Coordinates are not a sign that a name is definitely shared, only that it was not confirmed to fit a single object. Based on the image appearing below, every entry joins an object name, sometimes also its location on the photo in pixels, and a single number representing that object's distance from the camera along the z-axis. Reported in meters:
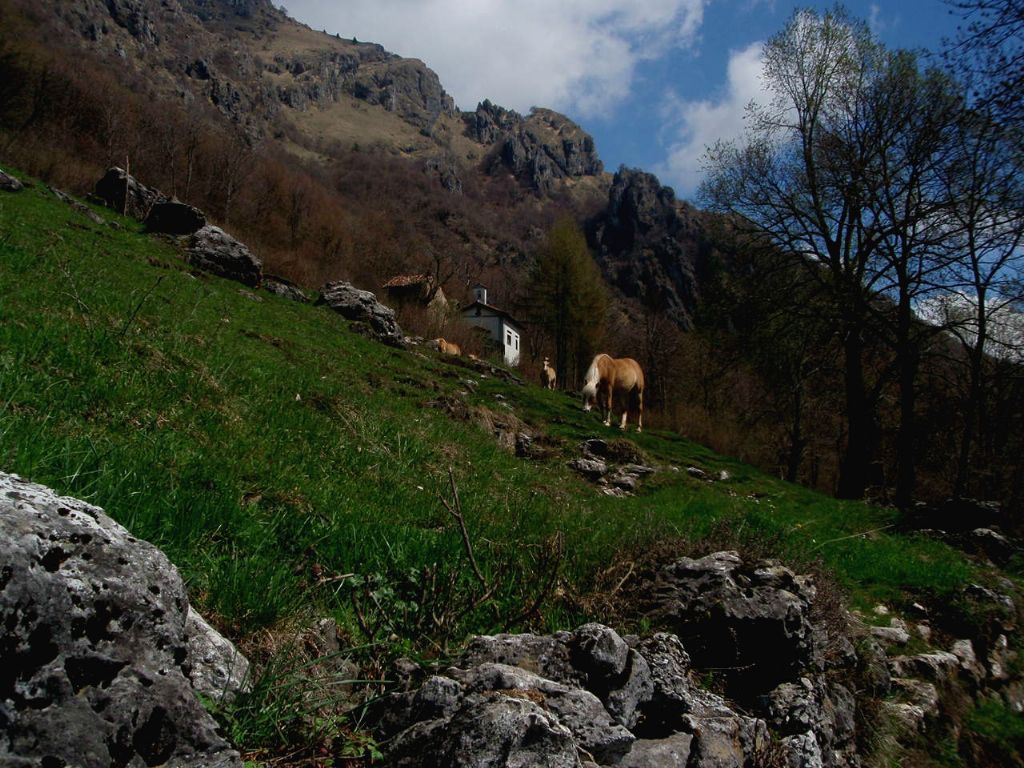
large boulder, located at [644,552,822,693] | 3.59
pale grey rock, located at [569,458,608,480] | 13.69
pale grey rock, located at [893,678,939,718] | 5.04
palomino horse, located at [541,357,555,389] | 40.64
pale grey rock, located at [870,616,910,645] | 5.93
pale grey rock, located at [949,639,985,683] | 6.19
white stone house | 68.29
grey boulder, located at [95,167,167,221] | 30.64
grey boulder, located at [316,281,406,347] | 26.50
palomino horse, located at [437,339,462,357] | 32.03
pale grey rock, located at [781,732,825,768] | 2.94
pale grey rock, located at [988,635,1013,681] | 6.54
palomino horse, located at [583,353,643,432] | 20.47
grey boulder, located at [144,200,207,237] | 27.64
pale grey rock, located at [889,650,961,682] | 5.45
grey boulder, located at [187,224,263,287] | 24.31
